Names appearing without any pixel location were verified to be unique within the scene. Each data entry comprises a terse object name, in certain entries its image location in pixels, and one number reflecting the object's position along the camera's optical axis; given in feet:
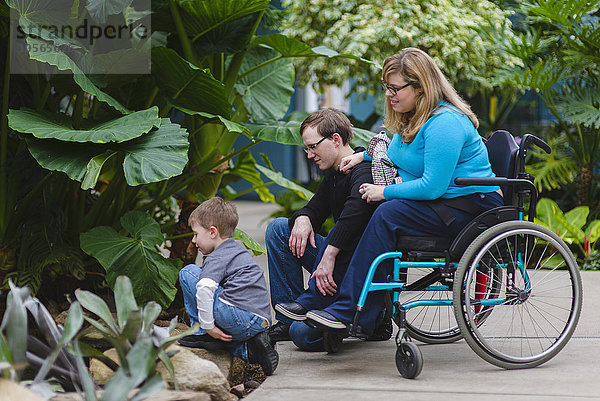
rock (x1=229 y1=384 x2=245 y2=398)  19.56
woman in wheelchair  18.84
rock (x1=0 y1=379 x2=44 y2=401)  12.49
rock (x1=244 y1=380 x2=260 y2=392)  20.42
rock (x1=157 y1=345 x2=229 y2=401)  16.67
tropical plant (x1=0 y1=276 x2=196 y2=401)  13.64
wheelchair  18.25
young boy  19.08
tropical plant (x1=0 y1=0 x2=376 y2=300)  22.26
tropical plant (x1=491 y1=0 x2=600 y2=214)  38.40
